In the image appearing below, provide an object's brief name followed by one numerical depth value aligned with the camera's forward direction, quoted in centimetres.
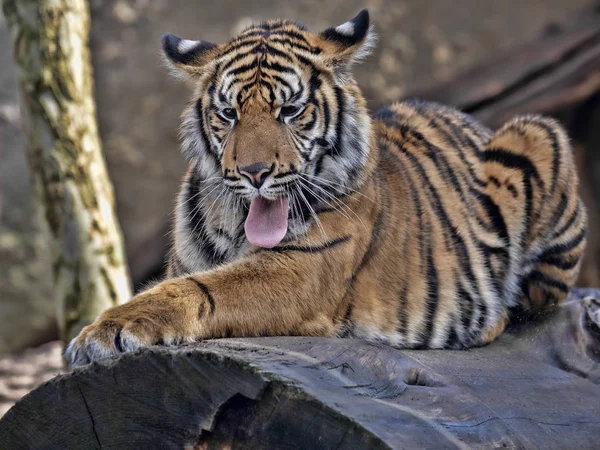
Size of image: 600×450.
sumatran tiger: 686
